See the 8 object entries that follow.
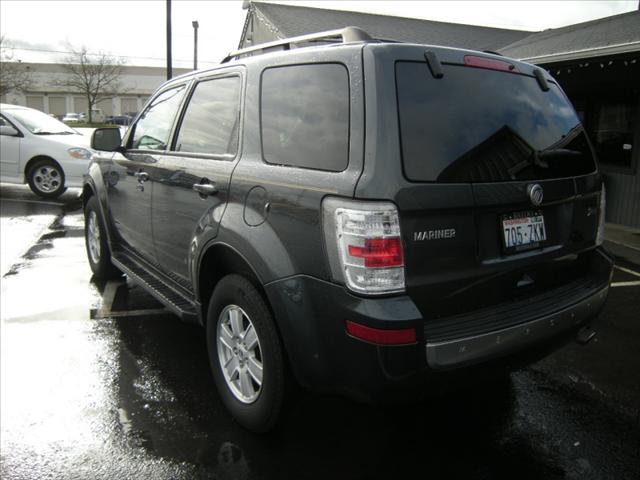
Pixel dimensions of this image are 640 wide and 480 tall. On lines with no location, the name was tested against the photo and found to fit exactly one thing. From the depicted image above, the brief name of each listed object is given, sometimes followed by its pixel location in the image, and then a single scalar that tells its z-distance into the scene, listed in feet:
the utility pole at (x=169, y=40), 63.05
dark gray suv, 7.33
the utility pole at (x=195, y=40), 94.27
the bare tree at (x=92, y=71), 199.31
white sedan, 35.45
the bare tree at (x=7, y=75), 126.64
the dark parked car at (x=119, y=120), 162.30
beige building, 255.91
